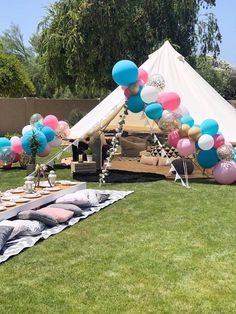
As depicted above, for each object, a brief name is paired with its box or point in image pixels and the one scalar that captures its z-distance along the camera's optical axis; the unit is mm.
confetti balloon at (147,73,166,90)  6508
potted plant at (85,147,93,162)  7486
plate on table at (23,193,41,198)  4669
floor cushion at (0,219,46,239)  3913
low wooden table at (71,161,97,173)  7135
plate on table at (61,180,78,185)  5510
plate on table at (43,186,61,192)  5078
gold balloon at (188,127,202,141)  6266
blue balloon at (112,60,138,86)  6201
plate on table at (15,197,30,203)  4465
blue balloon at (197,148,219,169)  6357
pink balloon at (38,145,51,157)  7038
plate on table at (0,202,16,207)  4293
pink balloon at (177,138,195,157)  6304
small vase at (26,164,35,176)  6818
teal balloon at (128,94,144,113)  6426
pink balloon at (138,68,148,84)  6527
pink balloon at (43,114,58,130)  7236
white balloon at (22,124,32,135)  6874
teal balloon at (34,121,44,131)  6988
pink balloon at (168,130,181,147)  6447
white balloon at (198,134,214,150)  6128
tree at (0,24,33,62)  32798
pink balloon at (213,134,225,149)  6277
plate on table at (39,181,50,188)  5291
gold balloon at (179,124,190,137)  6357
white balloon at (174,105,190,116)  6495
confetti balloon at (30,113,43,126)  7113
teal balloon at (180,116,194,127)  6399
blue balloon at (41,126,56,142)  6975
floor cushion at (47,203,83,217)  4676
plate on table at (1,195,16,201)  4521
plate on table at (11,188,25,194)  4927
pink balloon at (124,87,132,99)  6458
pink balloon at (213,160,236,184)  6357
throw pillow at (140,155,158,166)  8126
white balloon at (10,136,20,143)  7342
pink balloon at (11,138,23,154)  7300
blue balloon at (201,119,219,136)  6250
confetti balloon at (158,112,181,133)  6309
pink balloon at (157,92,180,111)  6399
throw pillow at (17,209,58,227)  4175
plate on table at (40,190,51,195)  4889
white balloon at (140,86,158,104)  6256
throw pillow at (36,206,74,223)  4351
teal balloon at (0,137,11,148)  7151
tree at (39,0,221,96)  13790
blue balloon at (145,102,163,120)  6298
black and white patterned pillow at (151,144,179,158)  7764
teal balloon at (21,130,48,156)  6730
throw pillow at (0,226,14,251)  3600
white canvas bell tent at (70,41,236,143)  7034
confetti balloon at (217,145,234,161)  6218
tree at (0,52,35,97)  17286
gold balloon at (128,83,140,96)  6389
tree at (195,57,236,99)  18424
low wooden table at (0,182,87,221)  4127
